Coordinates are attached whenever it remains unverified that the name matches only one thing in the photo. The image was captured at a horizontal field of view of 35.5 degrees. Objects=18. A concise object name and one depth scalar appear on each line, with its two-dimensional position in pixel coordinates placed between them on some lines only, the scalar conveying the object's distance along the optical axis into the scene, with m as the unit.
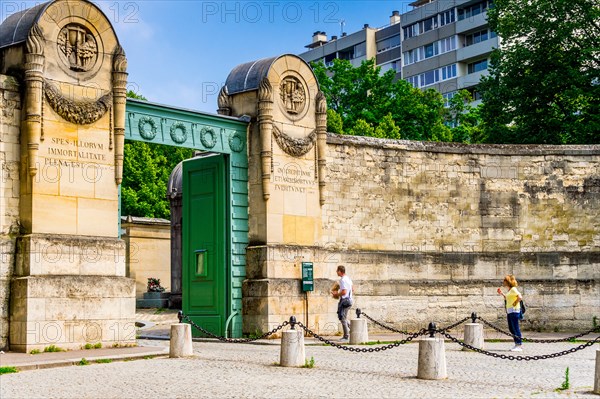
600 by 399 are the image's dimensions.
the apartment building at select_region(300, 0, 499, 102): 62.97
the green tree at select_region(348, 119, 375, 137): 39.73
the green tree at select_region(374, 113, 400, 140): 39.59
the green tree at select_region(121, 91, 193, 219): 43.56
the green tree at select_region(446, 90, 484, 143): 43.03
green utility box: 20.41
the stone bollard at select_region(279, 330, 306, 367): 13.64
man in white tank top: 18.72
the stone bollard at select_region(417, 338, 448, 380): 12.25
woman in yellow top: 17.27
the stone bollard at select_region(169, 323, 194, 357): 14.96
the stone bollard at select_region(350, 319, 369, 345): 18.19
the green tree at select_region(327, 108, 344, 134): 40.56
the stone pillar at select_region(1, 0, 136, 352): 16.02
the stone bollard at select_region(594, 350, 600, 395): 10.93
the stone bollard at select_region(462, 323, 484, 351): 17.08
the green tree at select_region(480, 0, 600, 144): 31.59
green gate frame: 19.05
